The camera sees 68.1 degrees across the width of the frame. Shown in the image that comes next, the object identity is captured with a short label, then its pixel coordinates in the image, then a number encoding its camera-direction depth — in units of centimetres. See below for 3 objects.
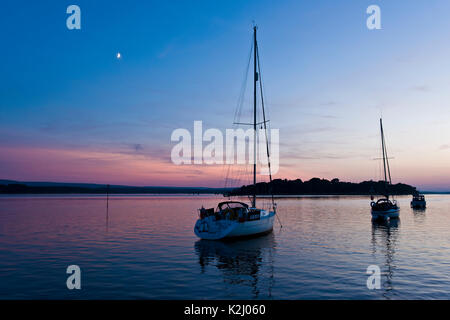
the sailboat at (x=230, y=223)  2775
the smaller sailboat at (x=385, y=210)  4655
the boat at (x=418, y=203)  8206
